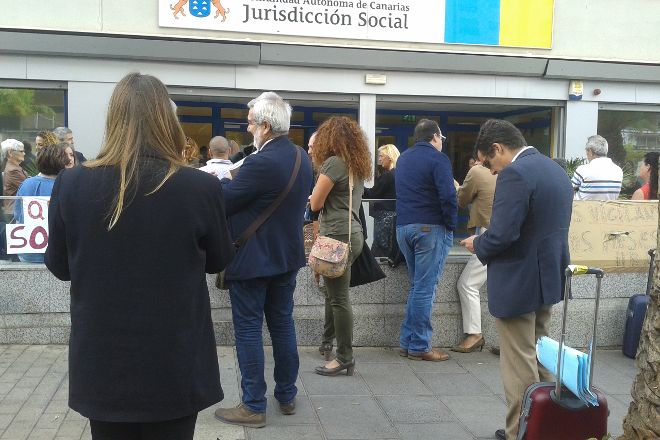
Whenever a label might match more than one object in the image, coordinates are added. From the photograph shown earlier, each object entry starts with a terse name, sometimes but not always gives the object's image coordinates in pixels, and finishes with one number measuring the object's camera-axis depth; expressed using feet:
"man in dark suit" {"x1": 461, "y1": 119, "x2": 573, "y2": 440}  12.49
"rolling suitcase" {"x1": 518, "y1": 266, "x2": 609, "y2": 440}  10.99
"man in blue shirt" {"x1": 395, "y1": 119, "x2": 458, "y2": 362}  18.69
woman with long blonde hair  7.41
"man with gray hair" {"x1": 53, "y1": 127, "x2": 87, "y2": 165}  25.01
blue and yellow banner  36.32
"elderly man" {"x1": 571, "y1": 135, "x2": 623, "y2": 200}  24.17
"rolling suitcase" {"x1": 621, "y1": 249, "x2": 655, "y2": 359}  20.58
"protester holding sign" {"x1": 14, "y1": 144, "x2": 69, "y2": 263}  19.74
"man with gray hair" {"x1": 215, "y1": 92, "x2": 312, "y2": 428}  13.60
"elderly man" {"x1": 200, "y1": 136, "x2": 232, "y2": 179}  21.87
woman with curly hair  17.08
